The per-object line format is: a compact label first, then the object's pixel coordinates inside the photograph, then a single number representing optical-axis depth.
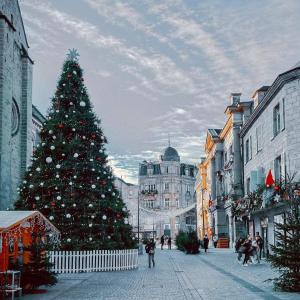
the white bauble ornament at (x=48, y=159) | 19.41
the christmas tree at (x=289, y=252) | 12.17
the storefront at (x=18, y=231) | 11.96
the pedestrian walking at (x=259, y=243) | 24.67
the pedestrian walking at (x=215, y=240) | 46.68
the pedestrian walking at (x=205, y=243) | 37.73
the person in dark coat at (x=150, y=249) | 21.10
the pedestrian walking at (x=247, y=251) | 22.10
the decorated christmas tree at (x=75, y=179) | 19.10
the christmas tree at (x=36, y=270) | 12.88
